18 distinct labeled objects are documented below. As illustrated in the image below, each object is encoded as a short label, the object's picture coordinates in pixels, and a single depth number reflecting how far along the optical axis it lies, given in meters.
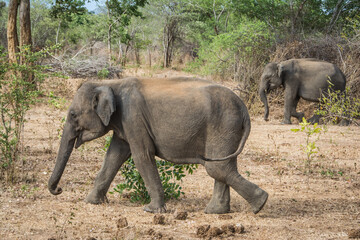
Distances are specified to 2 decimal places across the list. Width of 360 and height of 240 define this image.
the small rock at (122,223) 9.85
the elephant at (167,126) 10.89
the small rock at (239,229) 9.80
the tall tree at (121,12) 49.25
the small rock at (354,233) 9.52
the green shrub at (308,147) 14.52
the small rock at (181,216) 10.66
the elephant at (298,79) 27.78
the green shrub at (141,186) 12.35
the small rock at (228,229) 9.73
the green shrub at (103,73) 36.28
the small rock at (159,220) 10.30
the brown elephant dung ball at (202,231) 9.50
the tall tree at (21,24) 28.95
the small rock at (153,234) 9.38
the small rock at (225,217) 10.83
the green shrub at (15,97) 13.30
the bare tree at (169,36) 67.06
